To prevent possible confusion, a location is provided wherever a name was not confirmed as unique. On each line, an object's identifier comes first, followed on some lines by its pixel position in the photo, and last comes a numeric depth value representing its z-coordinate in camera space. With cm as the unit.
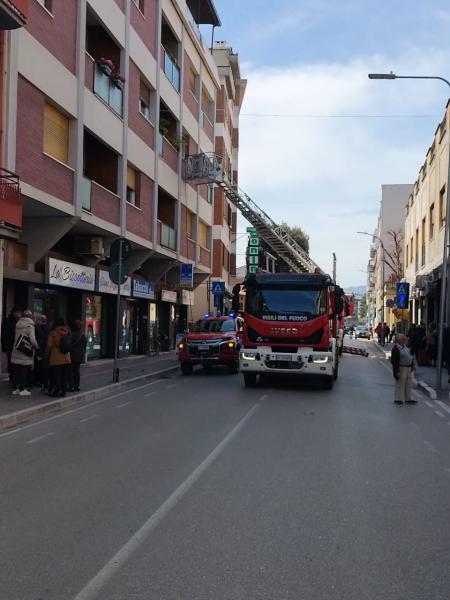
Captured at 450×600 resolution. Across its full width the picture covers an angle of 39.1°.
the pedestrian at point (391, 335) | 4672
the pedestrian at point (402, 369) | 1327
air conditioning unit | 2060
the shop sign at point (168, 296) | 2956
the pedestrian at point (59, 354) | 1270
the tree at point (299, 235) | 6850
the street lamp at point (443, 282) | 1628
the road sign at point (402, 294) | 3049
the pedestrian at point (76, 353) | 1363
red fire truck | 1530
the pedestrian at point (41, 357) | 1358
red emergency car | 1967
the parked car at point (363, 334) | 7344
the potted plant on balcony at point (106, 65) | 1969
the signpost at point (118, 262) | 1602
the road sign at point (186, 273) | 2528
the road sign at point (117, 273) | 1599
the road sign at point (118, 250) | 1614
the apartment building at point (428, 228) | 2793
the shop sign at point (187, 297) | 3341
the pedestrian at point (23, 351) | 1242
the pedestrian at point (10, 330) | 1416
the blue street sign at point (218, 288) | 3069
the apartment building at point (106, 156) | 1587
